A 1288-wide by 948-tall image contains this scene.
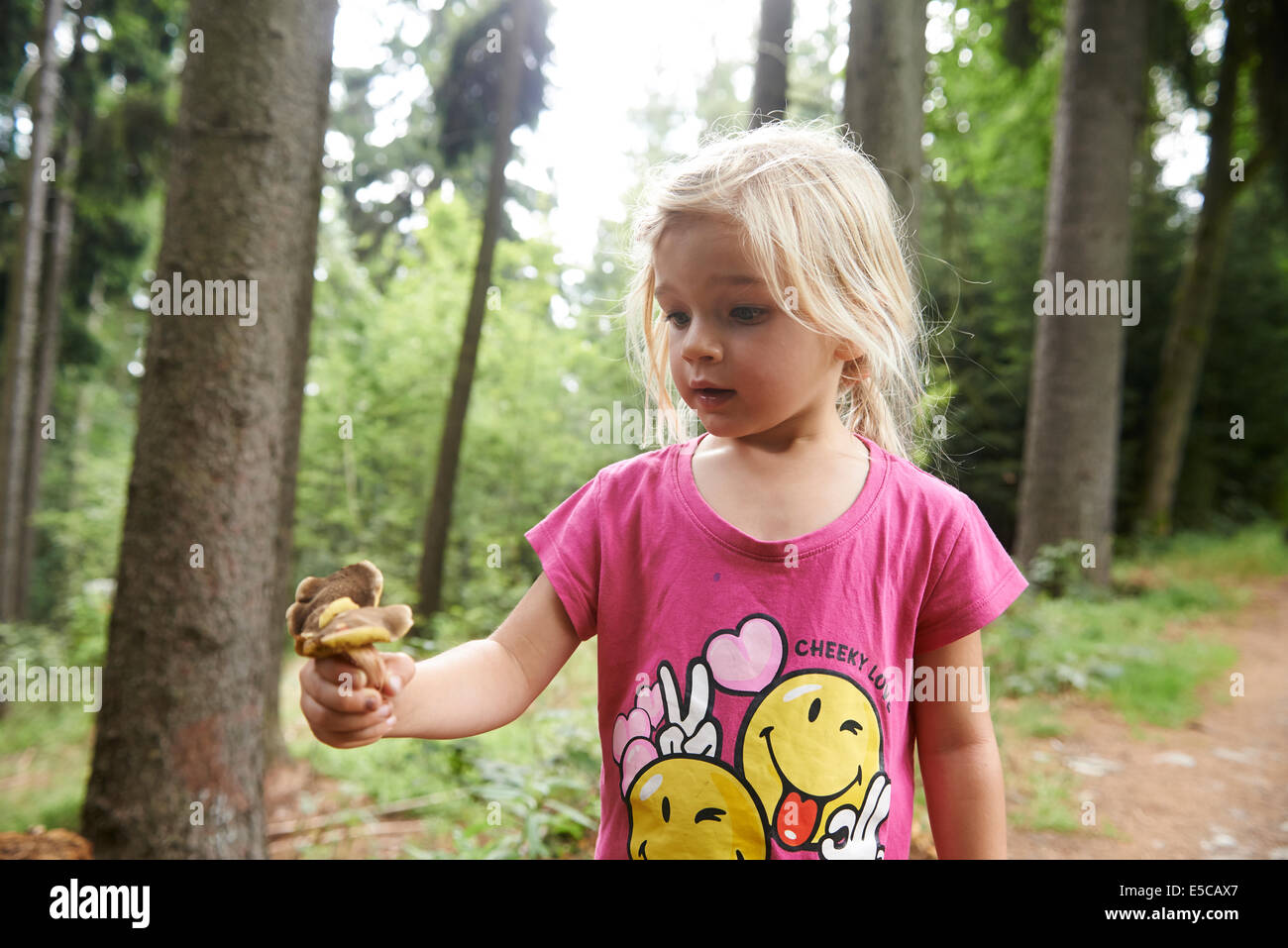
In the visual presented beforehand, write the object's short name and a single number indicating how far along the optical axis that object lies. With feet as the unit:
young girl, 4.07
